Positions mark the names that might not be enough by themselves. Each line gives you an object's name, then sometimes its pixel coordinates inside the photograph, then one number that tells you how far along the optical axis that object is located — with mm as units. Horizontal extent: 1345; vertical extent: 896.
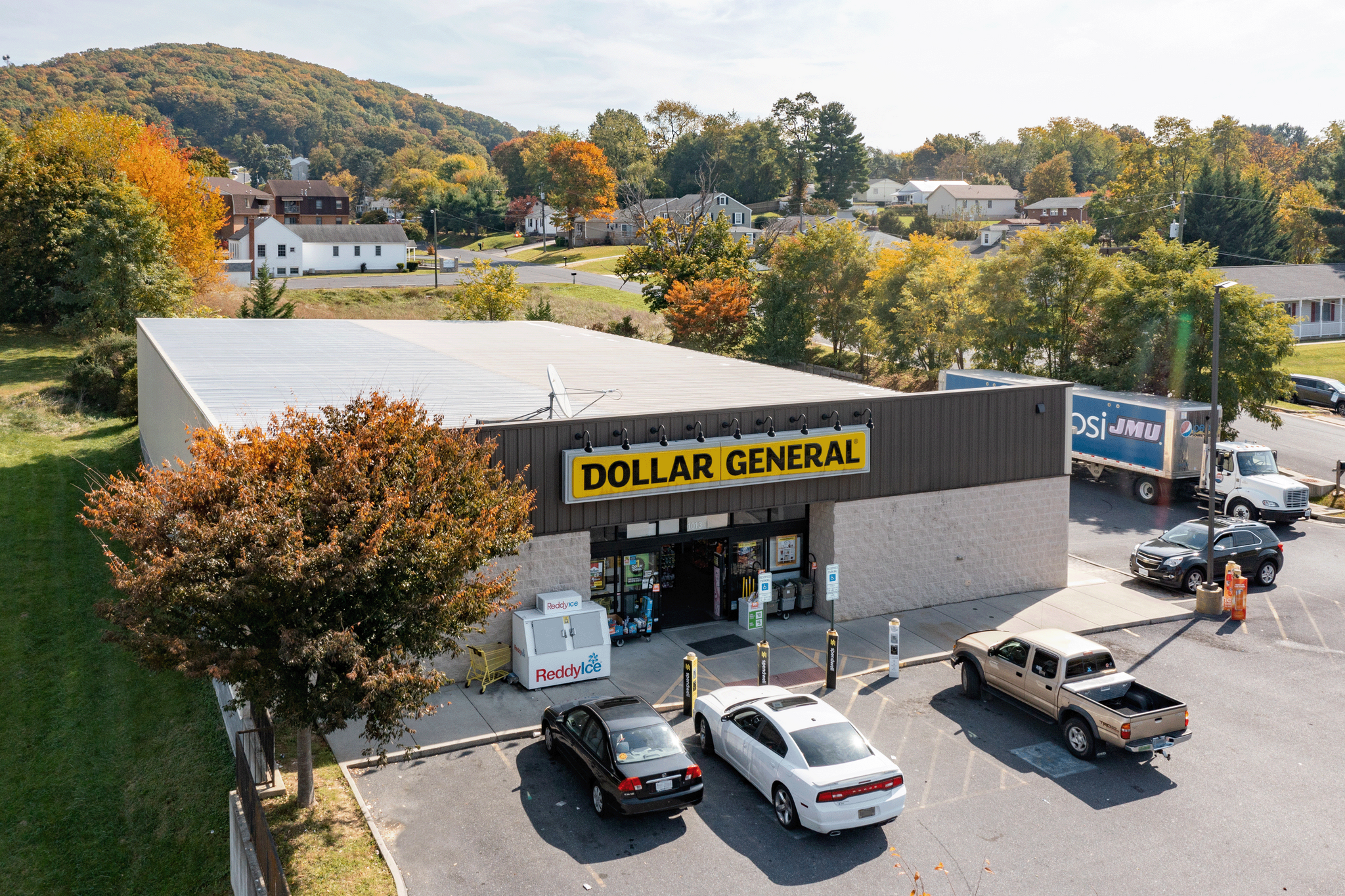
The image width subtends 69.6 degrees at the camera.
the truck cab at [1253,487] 30734
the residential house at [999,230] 107562
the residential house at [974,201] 134250
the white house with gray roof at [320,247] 82062
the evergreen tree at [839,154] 128875
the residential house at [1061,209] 121562
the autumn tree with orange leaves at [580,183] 108125
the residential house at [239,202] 87625
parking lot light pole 22719
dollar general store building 19359
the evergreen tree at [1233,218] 78438
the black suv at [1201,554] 24797
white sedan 13156
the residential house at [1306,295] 63938
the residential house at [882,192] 158625
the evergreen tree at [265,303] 48375
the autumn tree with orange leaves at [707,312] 57812
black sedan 13430
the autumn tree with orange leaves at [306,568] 11312
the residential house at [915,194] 147250
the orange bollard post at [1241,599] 22484
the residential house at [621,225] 107625
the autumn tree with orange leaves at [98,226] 47312
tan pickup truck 15234
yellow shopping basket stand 18594
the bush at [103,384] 41000
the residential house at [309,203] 108812
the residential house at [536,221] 122750
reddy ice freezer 18375
